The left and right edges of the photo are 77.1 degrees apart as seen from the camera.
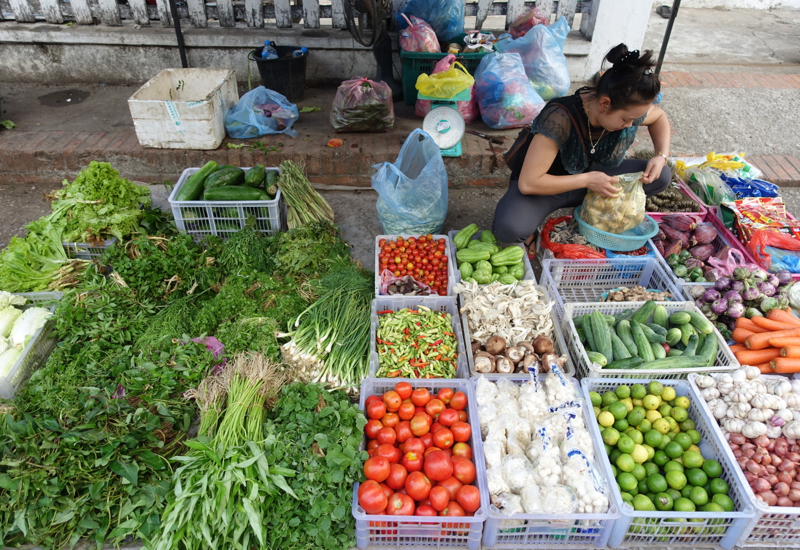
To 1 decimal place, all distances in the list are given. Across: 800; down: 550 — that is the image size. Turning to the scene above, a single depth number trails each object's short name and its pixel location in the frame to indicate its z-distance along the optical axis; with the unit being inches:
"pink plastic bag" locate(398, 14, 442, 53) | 183.6
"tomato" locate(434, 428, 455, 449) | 87.4
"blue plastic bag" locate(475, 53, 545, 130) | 178.2
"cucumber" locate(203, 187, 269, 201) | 139.3
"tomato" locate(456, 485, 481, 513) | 78.8
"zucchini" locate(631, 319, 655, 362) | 102.6
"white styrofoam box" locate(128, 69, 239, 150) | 165.5
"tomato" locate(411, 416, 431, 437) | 89.5
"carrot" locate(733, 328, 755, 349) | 110.7
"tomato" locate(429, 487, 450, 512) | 78.8
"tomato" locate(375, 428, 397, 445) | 87.9
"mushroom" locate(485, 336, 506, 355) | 105.0
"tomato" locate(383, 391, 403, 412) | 93.0
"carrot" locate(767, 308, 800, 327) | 109.5
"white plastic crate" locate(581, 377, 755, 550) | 81.4
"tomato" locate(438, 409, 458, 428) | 90.5
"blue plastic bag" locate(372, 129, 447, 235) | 136.6
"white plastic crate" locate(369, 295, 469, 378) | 112.9
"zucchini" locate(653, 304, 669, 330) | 112.4
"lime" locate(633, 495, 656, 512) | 82.5
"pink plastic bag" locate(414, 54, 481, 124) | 189.0
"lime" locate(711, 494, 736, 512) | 83.3
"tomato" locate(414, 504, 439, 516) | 79.0
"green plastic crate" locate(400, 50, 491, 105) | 185.0
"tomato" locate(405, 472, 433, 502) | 80.2
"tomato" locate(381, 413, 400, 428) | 90.7
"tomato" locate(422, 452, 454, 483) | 82.3
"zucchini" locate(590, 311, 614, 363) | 103.7
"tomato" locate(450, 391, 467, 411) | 94.3
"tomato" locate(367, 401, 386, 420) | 91.4
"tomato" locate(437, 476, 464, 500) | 81.1
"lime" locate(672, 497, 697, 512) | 82.7
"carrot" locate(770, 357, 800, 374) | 101.0
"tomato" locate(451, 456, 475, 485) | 82.7
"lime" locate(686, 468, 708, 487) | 86.9
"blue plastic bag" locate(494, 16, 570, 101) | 187.5
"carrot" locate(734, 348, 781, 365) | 105.3
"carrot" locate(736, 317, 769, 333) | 110.8
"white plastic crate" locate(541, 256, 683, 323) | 127.8
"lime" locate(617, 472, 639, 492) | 85.7
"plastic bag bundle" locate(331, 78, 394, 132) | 174.2
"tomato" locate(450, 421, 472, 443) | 88.7
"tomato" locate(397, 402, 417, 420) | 91.8
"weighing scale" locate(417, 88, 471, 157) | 166.9
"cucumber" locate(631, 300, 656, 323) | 111.3
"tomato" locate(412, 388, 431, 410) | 94.0
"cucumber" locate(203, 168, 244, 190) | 142.5
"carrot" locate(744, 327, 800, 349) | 105.6
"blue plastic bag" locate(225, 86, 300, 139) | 177.6
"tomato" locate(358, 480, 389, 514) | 77.5
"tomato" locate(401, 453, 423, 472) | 84.0
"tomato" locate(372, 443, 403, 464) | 84.8
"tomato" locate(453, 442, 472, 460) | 87.0
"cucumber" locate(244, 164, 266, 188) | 144.7
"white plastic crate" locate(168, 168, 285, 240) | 139.8
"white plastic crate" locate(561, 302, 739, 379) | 100.0
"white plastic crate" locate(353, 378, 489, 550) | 78.2
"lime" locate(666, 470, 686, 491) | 86.7
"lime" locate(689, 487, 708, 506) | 83.9
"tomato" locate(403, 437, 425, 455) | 85.9
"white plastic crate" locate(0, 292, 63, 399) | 97.6
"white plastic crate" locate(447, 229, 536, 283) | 126.3
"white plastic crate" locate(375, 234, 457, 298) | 121.9
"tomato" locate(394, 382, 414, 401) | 94.9
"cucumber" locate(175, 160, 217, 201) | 138.9
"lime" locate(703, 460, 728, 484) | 87.4
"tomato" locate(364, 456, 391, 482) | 81.1
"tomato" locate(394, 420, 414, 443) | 89.5
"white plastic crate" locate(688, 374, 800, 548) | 81.0
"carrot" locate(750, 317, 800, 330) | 107.7
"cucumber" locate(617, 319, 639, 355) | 105.0
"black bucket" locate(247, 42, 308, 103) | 193.0
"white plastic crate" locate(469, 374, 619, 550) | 79.4
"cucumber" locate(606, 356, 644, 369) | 100.0
